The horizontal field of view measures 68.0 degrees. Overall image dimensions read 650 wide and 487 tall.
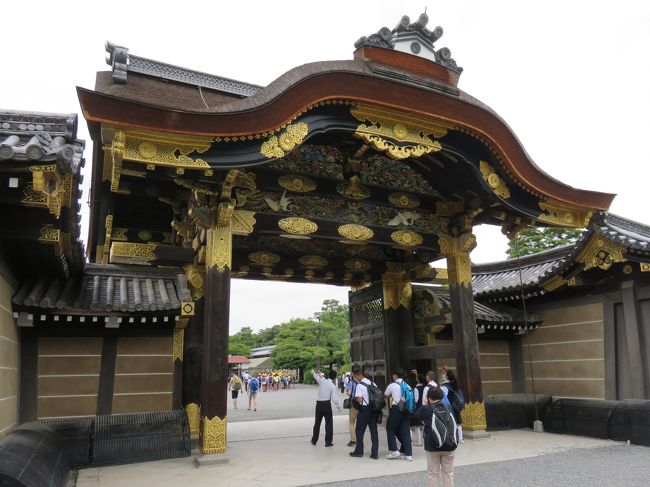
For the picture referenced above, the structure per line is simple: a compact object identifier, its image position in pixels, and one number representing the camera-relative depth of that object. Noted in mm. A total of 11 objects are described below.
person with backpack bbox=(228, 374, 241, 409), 20478
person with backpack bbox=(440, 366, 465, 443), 7570
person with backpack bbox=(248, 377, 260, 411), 19859
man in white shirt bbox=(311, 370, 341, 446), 8734
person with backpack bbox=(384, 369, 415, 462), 7508
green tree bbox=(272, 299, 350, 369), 47000
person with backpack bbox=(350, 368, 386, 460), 7641
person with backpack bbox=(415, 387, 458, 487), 4867
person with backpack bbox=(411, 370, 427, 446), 8430
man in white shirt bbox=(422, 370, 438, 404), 7426
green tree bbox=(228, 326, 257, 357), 69188
